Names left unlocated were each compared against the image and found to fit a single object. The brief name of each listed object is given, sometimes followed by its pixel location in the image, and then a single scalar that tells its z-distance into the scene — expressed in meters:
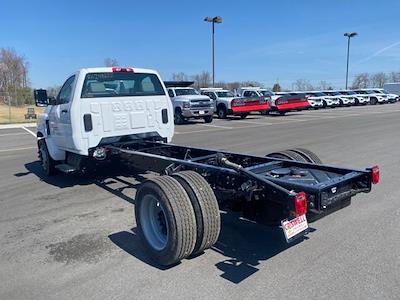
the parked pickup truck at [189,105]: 22.09
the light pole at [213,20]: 37.00
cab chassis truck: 3.73
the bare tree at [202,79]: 63.28
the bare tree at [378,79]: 79.58
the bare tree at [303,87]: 74.81
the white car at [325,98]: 38.88
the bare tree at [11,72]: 51.50
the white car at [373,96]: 45.03
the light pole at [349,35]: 58.16
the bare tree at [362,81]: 80.44
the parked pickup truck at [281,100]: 27.86
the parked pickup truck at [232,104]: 25.08
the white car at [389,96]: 46.75
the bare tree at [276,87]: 74.58
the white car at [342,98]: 41.45
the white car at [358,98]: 43.38
